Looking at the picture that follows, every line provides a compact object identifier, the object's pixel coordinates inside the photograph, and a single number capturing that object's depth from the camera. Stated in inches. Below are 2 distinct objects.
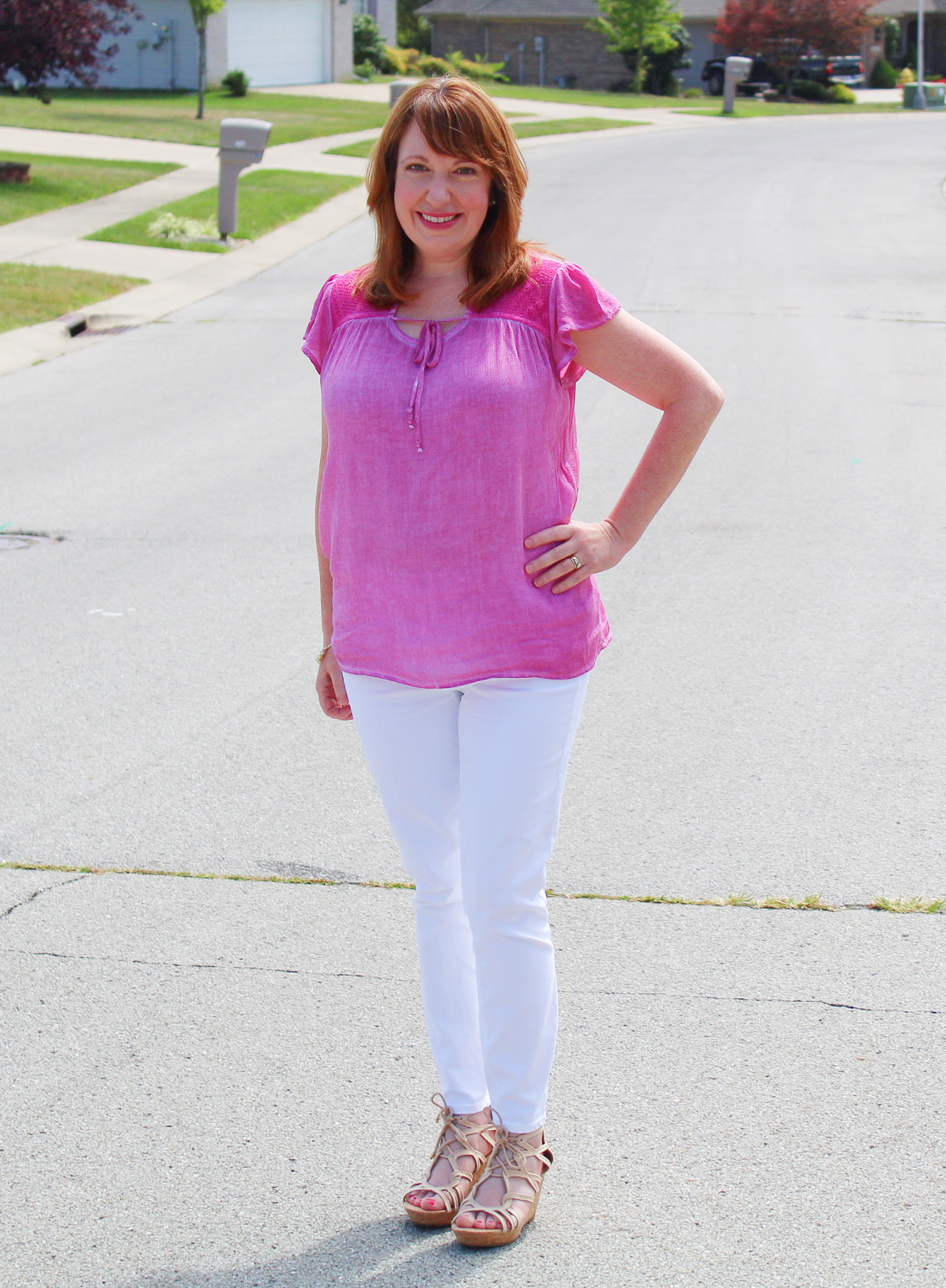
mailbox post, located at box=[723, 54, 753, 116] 1540.4
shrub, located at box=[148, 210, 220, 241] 708.7
